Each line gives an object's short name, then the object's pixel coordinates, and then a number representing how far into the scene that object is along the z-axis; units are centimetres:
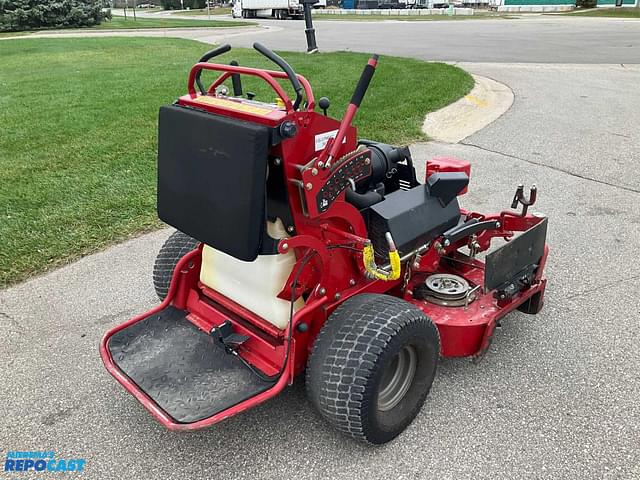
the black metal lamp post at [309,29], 1147
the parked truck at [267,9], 3769
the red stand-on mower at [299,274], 232
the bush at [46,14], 2545
